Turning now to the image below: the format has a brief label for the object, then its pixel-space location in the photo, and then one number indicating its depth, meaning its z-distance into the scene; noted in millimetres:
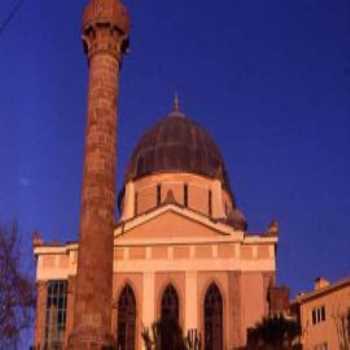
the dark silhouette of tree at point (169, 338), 26797
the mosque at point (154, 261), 29844
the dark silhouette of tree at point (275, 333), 29162
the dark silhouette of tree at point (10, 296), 26188
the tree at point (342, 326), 31577
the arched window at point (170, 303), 33969
